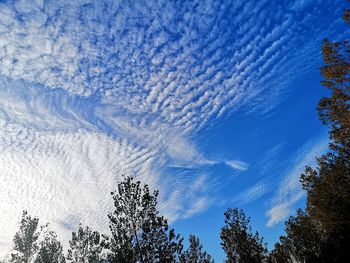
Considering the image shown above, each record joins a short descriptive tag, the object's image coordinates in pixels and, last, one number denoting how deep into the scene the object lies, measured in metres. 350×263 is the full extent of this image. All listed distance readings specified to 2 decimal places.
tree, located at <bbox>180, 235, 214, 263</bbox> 35.00
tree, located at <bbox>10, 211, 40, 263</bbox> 37.19
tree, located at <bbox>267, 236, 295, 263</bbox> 30.87
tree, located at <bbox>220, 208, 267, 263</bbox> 24.80
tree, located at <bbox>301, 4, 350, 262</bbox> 12.13
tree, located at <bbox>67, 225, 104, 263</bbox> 33.44
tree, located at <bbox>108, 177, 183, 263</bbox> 19.88
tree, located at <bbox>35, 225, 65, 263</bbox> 36.41
